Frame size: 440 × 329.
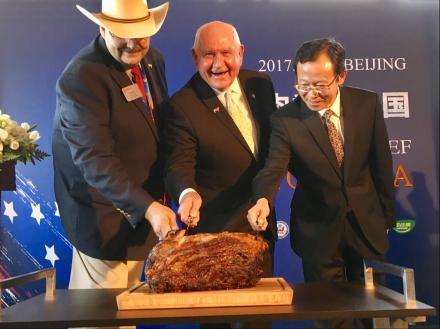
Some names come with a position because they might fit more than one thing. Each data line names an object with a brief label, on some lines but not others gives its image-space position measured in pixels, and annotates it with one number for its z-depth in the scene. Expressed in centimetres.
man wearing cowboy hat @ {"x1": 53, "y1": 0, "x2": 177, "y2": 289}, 244
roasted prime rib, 200
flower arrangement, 313
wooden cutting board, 181
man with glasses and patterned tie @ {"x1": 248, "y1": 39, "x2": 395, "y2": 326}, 254
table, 164
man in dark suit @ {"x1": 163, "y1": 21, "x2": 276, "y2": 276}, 272
